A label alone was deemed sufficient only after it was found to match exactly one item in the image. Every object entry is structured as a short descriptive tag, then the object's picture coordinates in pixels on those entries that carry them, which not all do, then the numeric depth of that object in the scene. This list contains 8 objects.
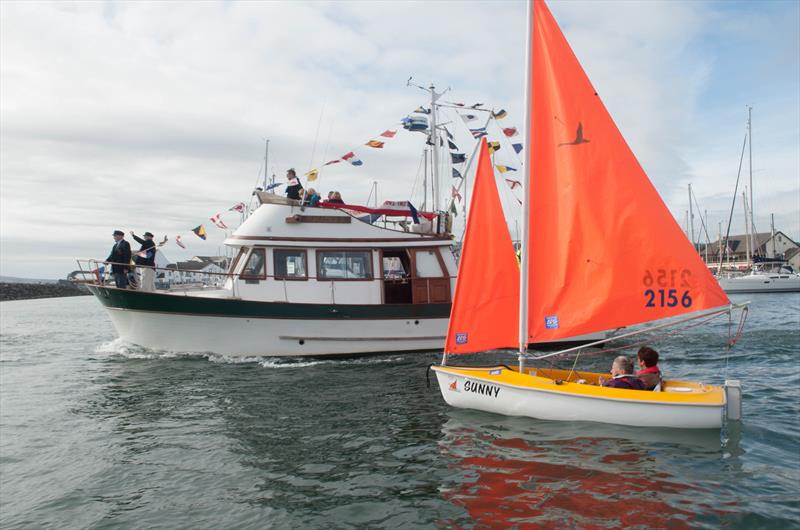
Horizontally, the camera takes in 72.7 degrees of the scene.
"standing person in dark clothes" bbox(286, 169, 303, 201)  17.12
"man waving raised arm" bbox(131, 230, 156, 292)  15.71
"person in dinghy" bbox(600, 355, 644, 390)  8.70
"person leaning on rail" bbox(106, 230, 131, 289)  15.89
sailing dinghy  8.64
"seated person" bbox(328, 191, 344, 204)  17.85
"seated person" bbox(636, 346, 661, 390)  8.83
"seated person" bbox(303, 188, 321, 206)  16.97
